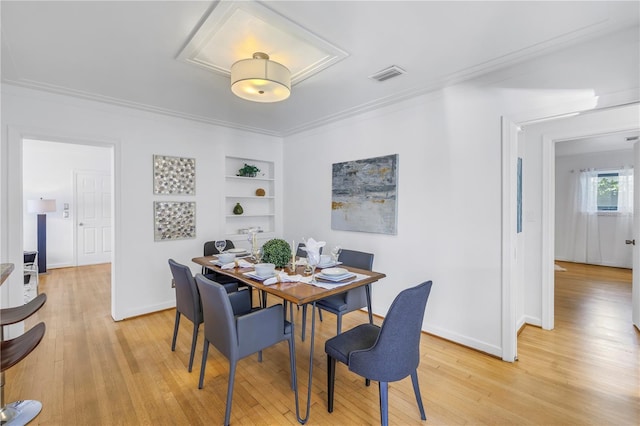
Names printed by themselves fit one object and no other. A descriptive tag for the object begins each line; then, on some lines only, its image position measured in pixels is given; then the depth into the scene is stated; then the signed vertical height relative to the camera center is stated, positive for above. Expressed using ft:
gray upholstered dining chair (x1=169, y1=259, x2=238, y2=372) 7.50 -2.33
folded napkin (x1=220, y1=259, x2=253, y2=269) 8.13 -1.55
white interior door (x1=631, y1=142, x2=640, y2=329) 9.75 -1.23
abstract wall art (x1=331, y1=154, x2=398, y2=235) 10.92 +0.66
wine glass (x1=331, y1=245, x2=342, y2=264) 8.13 -1.29
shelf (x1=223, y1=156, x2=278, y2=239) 14.79 +0.73
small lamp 18.19 -0.67
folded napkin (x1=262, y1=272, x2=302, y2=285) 6.64 -1.63
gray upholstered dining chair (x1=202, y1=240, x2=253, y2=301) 10.35 -2.35
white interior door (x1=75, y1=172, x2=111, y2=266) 20.88 -0.52
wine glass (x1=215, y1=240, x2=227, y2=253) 9.49 -1.14
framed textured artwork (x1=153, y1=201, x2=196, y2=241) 11.98 -0.39
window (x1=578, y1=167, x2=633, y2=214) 19.03 +1.41
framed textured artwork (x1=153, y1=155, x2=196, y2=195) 11.90 +1.54
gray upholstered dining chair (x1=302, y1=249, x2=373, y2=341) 8.52 -2.72
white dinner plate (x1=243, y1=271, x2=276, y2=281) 6.88 -1.60
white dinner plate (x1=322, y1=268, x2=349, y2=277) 7.13 -1.56
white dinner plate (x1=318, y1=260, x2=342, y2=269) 8.22 -1.57
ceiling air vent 8.27 +4.12
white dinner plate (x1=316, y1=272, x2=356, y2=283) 6.88 -1.63
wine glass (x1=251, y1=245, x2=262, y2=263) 8.79 -1.37
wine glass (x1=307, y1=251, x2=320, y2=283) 7.14 -1.20
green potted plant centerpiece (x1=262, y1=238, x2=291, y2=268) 8.02 -1.19
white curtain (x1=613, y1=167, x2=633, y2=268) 18.92 -0.52
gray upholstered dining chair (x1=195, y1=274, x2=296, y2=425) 5.72 -2.53
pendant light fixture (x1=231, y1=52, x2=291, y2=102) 6.76 +3.19
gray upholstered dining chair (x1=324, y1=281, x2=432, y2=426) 5.03 -2.55
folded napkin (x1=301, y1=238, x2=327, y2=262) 7.18 -0.94
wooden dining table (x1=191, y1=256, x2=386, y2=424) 5.81 -1.70
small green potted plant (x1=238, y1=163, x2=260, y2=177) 14.76 +2.10
